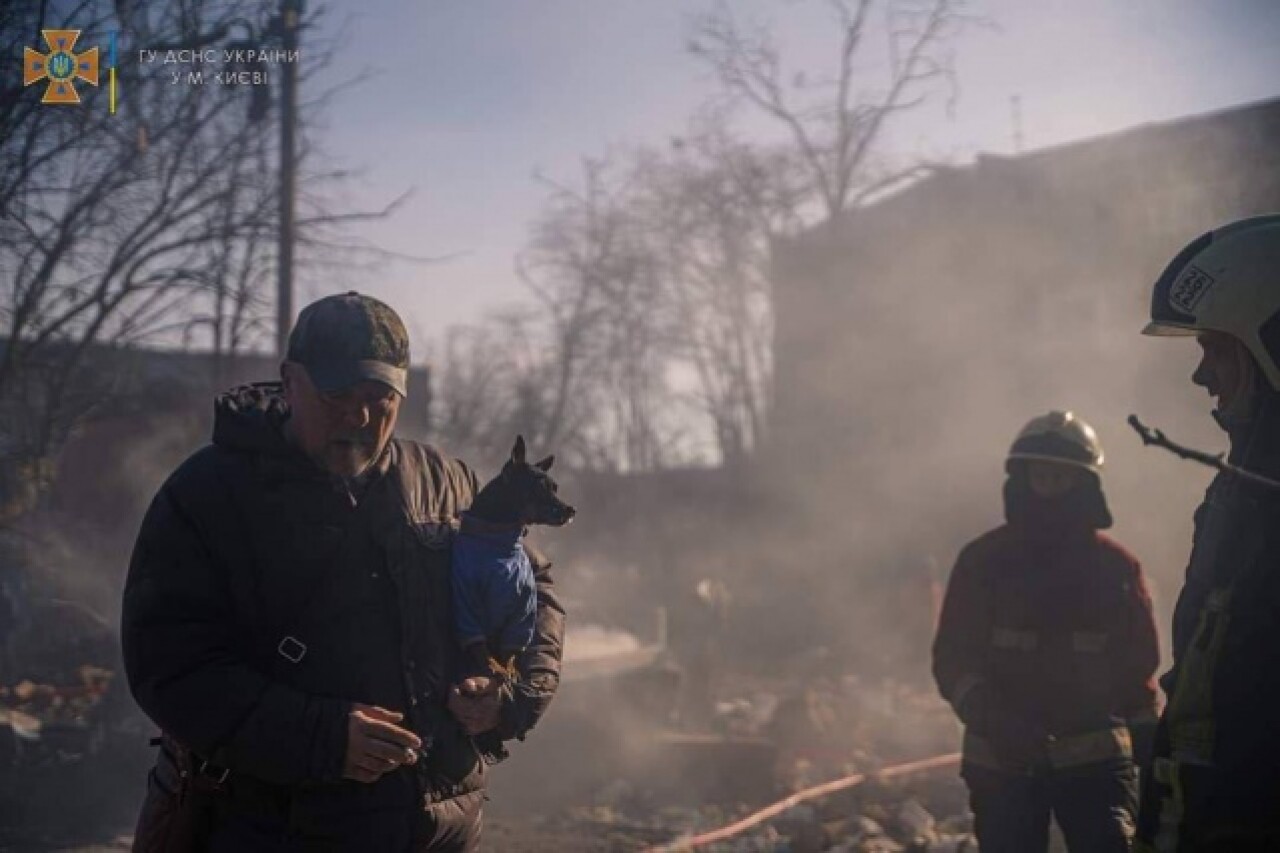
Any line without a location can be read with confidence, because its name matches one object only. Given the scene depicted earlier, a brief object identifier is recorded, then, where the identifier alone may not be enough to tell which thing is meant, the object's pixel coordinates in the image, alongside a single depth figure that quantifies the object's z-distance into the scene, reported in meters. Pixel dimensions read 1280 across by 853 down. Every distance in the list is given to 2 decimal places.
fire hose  7.00
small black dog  2.73
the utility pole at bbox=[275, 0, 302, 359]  10.04
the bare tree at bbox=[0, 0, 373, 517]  8.00
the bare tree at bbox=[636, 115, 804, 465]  29.03
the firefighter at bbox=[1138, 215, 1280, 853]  2.04
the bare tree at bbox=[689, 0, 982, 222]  25.11
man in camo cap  2.35
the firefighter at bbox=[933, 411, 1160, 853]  3.96
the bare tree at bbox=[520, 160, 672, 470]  29.19
